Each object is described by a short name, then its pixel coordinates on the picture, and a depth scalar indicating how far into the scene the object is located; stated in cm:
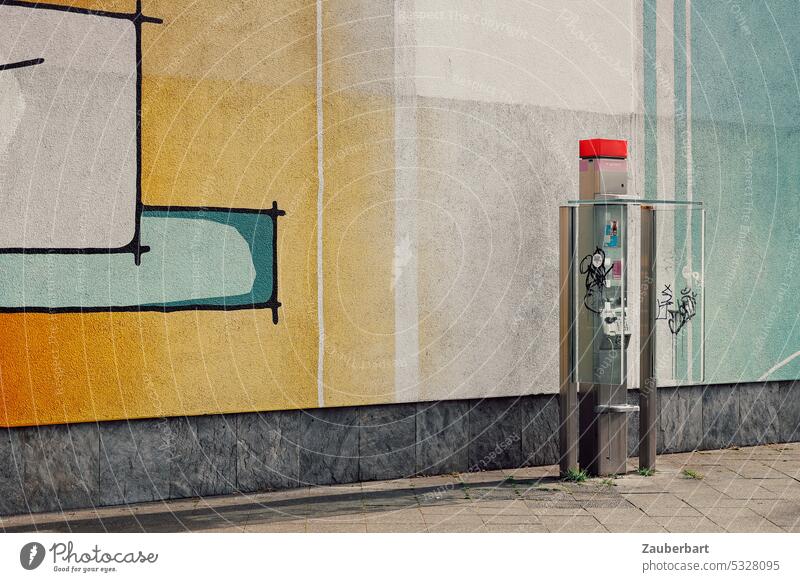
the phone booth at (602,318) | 788
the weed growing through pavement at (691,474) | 828
